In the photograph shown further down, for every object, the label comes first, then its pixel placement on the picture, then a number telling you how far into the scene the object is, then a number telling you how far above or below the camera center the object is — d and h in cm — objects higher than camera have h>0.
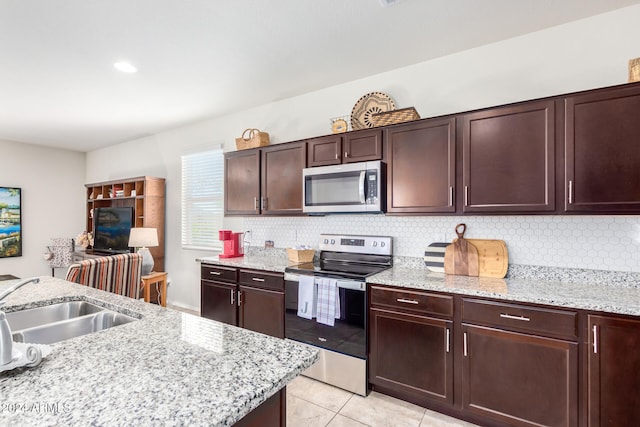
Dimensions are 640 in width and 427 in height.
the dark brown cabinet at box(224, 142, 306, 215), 311 +37
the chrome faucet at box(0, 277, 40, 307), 100 -25
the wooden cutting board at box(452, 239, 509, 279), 235 -34
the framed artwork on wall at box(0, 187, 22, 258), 536 -13
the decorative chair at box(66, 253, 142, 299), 268 -54
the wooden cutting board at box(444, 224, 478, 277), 242 -35
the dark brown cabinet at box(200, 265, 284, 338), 285 -83
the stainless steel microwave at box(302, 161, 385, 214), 257 +23
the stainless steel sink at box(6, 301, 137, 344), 139 -53
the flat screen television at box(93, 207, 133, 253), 512 -24
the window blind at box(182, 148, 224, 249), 434 +23
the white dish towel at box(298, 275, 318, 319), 255 -69
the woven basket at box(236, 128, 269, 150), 344 +83
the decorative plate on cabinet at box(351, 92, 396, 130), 289 +101
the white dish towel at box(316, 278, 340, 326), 244 -69
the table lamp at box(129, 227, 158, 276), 414 -32
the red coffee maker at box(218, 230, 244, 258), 354 -33
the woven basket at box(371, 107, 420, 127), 253 +81
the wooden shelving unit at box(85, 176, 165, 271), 476 +24
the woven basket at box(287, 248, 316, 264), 313 -41
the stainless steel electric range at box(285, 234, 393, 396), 238 -80
